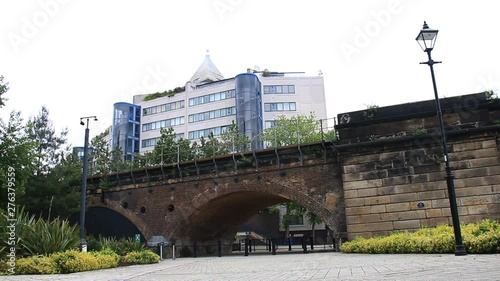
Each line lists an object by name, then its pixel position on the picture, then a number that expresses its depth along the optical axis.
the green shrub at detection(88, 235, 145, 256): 16.58
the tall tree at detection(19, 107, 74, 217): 23.66
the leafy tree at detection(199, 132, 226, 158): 28.03
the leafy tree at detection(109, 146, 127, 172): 28.21
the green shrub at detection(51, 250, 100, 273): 11.80
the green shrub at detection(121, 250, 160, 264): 15.74
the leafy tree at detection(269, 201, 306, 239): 42.59
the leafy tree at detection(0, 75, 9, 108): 18.91
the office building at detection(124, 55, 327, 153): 59.81
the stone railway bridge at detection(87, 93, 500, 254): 16.45
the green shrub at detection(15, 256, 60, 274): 11.38
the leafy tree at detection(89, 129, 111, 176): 28.25
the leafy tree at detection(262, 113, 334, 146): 41.38
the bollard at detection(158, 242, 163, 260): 20.43
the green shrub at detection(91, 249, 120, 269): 13.64
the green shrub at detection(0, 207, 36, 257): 12.44
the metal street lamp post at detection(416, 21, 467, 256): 10.86
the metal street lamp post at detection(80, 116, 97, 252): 16.30
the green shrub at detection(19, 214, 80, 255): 12.60
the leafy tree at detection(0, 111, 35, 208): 18.80
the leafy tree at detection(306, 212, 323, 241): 41.01
